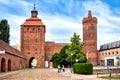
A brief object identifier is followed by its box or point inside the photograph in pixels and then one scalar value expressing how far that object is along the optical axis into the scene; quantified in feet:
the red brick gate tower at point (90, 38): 186.21
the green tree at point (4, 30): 166.54
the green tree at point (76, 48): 133.40
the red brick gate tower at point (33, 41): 176.63
